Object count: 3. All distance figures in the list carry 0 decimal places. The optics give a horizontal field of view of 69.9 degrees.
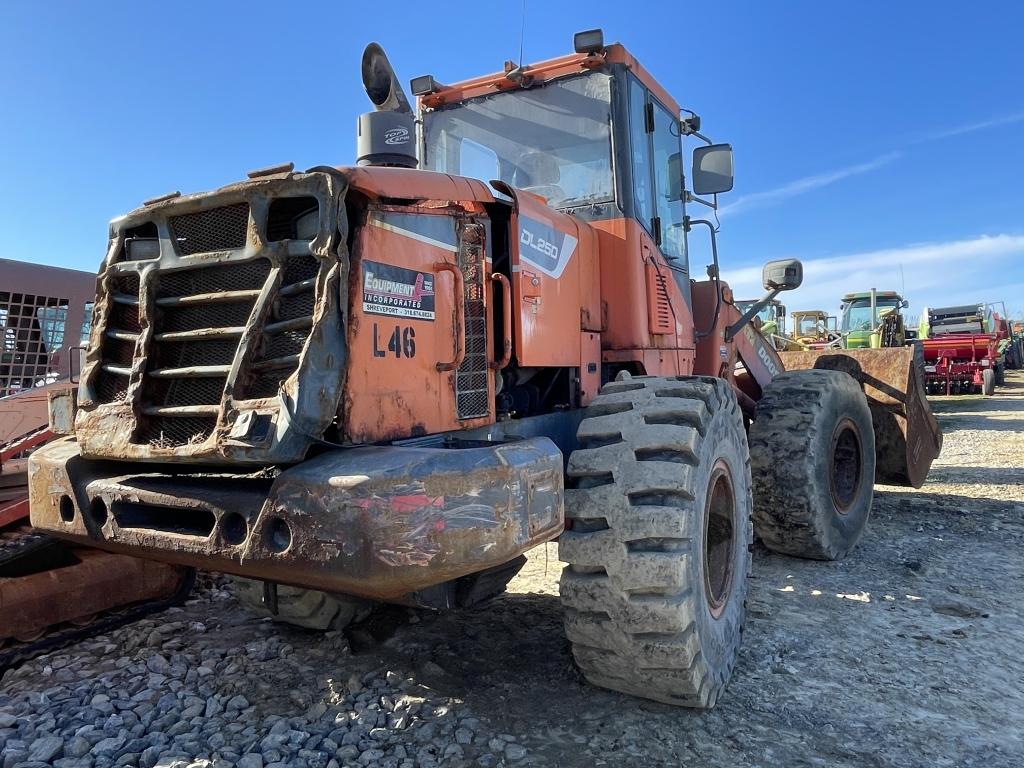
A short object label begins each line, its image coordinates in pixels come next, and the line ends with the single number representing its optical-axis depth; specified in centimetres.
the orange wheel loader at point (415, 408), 246
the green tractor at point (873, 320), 2155
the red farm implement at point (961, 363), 2286
